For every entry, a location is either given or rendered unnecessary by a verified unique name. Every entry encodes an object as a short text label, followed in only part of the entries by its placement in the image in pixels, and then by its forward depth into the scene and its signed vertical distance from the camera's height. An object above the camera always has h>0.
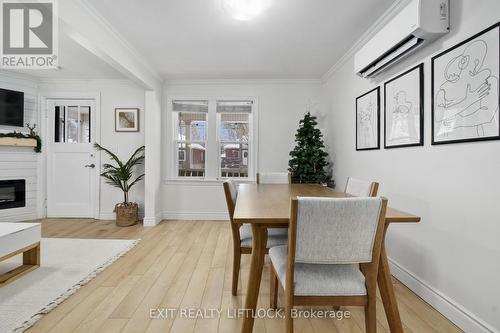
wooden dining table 1.21 -0.43
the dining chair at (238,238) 1.79 -0.55
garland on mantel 3.78 +0.46
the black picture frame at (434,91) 1.36 +0.53
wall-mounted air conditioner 1.68 +1.03
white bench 2.00 -0.69
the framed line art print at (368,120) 2.57 +0.53
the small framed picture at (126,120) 4.27 +0.80
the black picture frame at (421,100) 1.93 +0.53
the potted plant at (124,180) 3.91 -0.25
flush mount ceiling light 2.04 +1.36
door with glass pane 4.27 +0.06
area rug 1.70 -1.01
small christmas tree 3.64 +0.13
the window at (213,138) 4.37 +0.51
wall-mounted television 3.81 +0.92
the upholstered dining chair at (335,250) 1.06 -0.38
